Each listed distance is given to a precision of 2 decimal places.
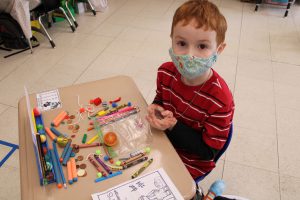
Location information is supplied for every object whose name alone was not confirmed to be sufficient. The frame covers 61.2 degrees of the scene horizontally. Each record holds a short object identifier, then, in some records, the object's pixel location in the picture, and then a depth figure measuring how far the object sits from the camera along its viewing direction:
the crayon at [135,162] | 0.81
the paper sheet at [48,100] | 1.04
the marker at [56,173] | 0.75
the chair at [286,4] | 3.91
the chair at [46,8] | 3.04
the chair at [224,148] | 0.98
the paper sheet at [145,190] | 0.72
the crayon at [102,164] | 0.80
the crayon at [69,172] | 0.76
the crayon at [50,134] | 0.90
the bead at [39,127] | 0.93
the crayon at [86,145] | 0.87
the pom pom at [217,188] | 1.29
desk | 0.74
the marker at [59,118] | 0.96
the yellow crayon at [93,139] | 0.89
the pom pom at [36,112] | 0.99
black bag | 2.71
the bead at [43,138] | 0.87
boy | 0.85
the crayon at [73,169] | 0.77
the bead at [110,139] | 0.87
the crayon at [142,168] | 0.78
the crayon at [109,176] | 0.77
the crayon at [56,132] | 0.92
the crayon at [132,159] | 0.82
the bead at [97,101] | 1.05
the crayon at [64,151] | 0.83
